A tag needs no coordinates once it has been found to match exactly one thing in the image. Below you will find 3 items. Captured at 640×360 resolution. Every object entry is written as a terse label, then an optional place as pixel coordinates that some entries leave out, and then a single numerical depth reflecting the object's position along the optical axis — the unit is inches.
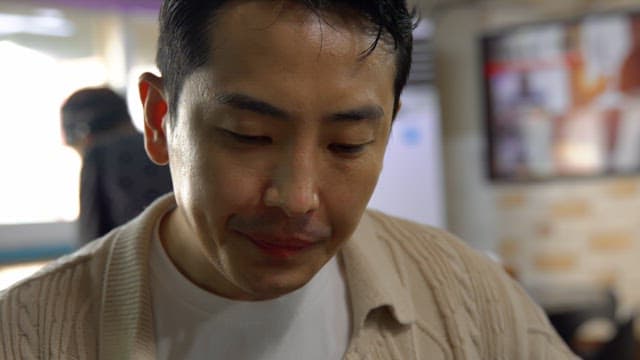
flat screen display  144.5
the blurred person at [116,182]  56.8
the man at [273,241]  30.8
